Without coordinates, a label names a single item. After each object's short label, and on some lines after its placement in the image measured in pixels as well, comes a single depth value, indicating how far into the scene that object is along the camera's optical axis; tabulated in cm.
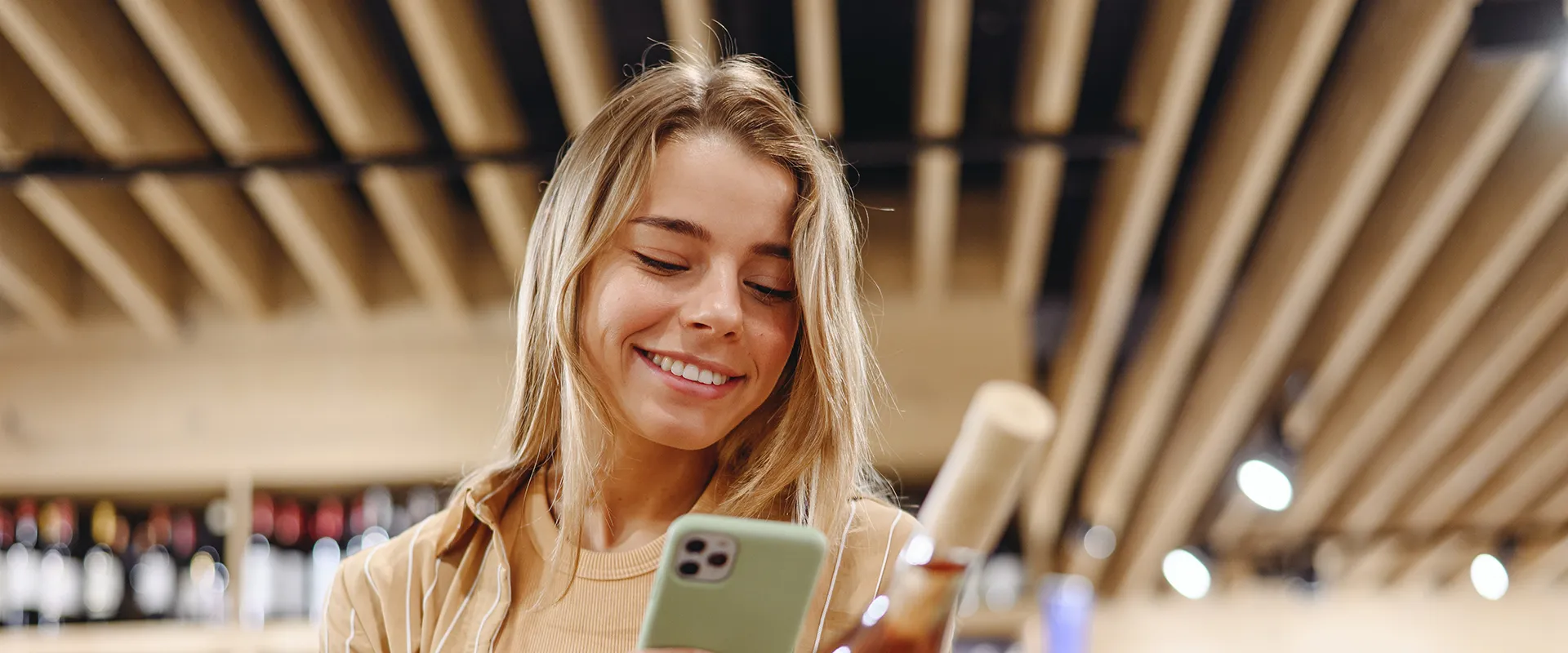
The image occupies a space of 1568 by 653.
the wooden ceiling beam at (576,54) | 308
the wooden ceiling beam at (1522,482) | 580
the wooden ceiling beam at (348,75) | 314
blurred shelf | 436
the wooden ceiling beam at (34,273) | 412
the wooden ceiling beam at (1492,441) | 493
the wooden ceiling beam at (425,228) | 384
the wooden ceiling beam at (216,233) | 378
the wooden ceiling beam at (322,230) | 381
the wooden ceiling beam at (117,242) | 377
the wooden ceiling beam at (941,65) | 303
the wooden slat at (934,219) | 366
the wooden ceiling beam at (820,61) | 303
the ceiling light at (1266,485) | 486
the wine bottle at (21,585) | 450
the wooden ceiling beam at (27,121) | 353
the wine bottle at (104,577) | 457
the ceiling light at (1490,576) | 791
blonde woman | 107
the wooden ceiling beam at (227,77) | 307
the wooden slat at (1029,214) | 361
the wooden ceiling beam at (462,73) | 312
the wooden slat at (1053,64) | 303
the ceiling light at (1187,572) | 751
